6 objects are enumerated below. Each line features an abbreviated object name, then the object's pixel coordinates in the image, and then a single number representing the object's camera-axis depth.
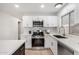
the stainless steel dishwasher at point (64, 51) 0.88
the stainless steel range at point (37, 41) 2.76
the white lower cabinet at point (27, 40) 2.75
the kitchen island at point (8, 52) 0.55
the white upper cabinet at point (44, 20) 3.05
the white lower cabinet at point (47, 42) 2.76
